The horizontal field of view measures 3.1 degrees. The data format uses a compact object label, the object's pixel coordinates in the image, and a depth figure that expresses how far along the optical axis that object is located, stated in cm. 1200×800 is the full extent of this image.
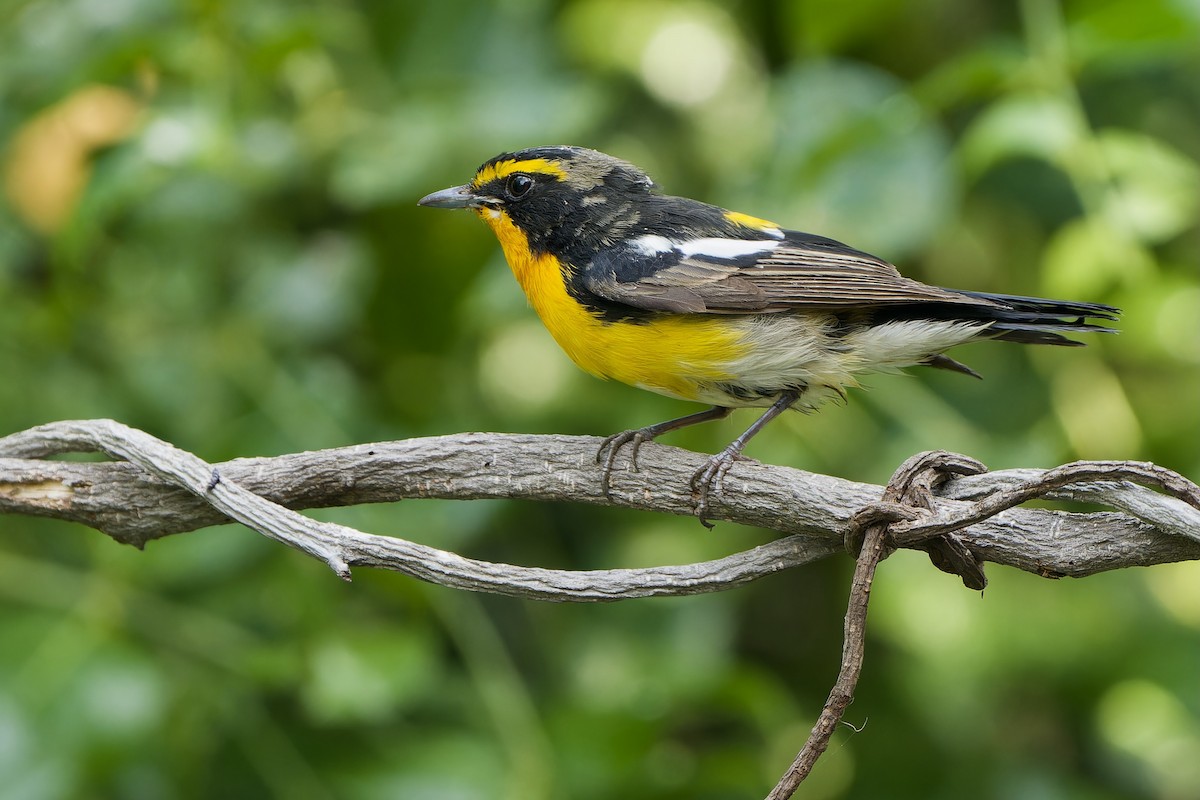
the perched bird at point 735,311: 451
